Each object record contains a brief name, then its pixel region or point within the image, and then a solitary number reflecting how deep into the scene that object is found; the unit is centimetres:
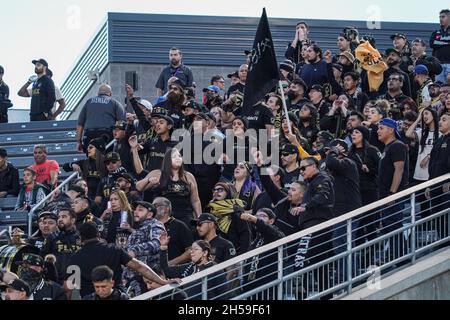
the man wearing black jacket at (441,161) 1723
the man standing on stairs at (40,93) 2589
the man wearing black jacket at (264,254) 1562
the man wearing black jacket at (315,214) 1595
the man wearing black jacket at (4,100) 2642
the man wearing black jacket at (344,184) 1738
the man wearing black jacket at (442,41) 2494
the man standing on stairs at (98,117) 2338
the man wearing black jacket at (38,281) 1585
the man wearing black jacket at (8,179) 2308
